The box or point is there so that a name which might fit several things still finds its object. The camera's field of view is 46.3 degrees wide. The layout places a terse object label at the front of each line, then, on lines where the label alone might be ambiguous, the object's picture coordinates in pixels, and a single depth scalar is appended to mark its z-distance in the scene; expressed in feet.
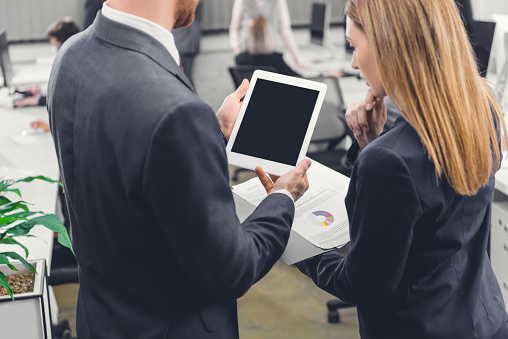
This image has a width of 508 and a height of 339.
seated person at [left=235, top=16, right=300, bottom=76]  14.42
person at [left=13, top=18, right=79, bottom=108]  13.42
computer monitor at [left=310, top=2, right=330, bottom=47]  17.53
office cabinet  7.68
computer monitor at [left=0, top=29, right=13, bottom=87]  13.85
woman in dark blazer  3.38
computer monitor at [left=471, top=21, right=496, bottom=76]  10.10
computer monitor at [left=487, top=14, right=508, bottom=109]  10.67
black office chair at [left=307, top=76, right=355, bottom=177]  12.10
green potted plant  4.66
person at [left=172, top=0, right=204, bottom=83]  17.61
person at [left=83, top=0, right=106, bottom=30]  16.57
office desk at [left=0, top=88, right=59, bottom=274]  6.54
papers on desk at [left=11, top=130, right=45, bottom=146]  10.26
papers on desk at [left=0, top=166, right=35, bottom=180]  8.22
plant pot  5.16
